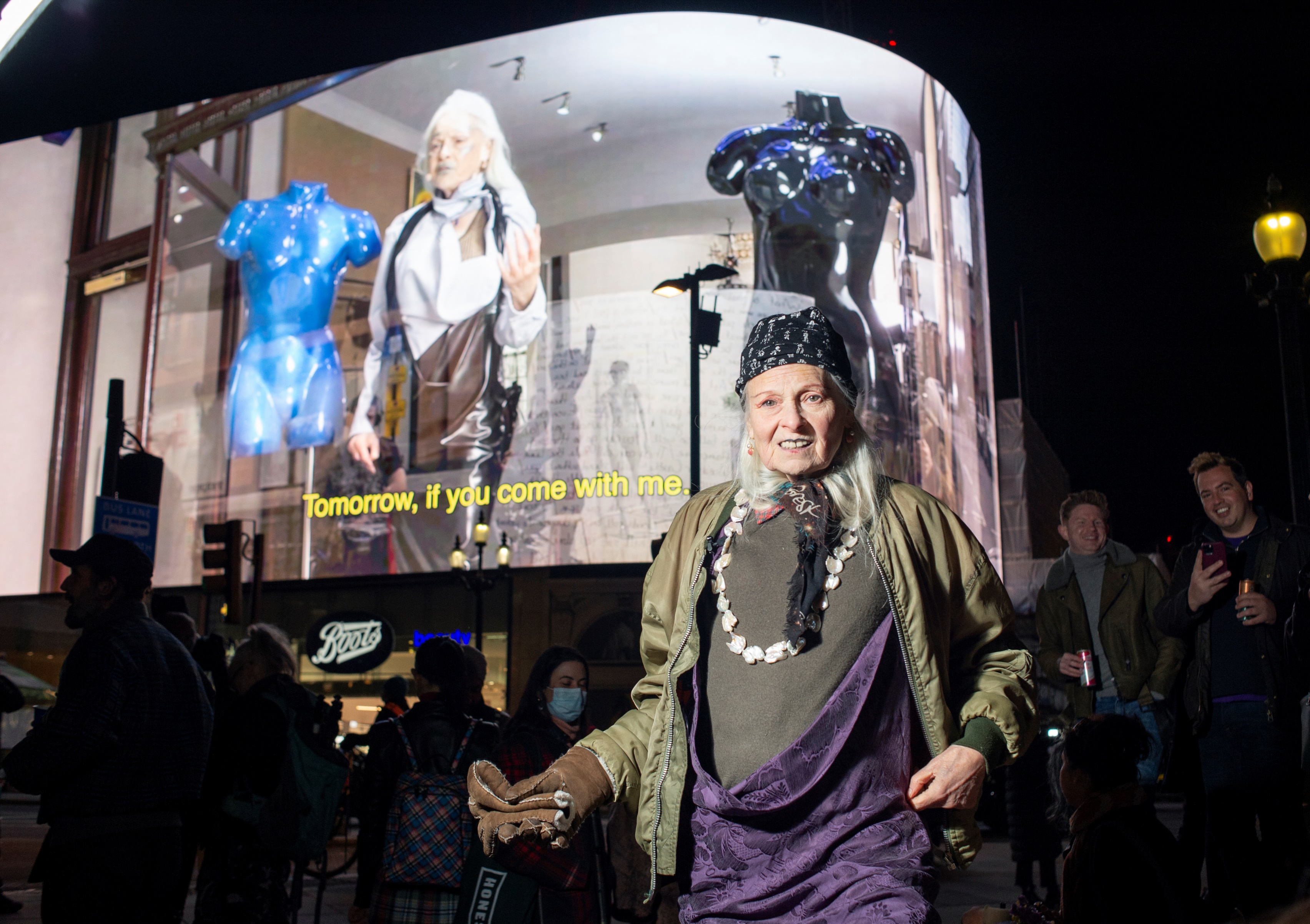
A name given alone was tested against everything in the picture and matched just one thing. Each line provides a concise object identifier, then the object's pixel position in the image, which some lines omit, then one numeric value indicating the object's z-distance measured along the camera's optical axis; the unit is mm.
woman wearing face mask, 4262
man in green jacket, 5477
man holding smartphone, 4559
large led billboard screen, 24156
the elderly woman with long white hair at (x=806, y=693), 2330
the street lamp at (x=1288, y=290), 6691
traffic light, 11750
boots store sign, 19719
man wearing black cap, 4289
